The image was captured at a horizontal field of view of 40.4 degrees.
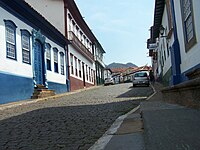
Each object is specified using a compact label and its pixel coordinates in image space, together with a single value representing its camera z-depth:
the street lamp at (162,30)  16.36
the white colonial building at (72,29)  23.75
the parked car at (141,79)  25.79
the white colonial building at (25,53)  12.05
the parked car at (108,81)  43.12
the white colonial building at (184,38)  6.76
